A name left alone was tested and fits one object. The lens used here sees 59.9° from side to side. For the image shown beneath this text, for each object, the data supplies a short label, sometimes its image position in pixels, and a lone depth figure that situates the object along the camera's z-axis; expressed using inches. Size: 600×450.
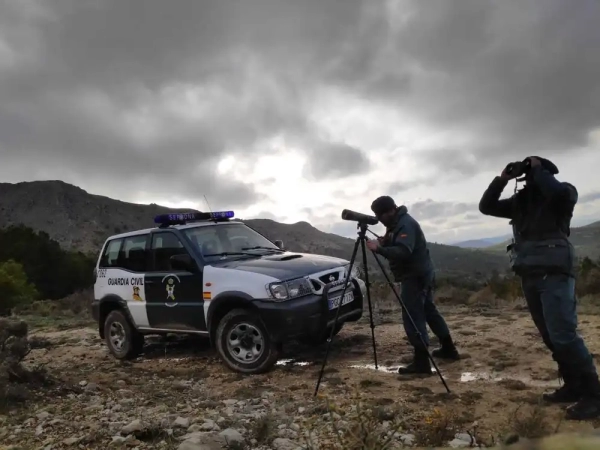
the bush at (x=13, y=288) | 759.5
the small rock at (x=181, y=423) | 163.6
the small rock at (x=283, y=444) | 143.1
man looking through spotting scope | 211.0
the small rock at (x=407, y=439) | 136.1
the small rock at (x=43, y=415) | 184.0
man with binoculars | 155.8
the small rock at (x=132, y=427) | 159.2
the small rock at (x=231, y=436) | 144.1
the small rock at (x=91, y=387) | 224.2
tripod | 204.4
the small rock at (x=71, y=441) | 156.5
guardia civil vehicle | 229.0
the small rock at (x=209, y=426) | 159.9
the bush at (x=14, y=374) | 201.3
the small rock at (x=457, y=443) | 132.8
